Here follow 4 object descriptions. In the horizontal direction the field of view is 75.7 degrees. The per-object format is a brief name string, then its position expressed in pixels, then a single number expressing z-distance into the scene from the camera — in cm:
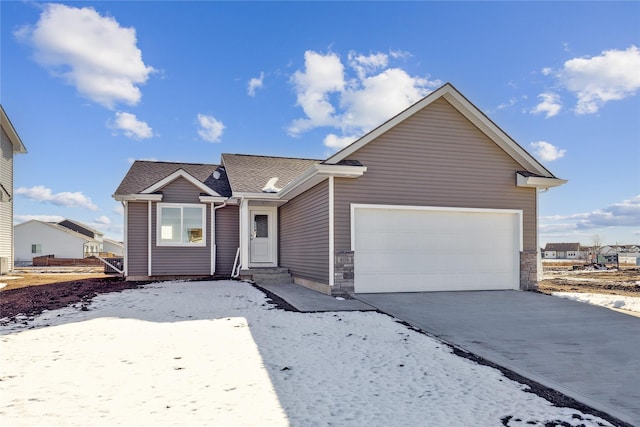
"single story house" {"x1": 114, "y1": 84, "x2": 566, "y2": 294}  1021
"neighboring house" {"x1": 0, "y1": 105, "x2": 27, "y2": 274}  1888
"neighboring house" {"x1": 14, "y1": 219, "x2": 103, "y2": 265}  4303
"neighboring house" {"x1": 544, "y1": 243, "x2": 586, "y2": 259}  8347
